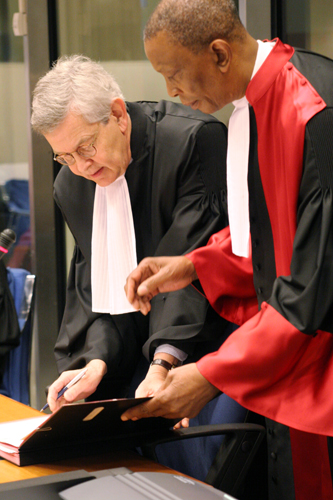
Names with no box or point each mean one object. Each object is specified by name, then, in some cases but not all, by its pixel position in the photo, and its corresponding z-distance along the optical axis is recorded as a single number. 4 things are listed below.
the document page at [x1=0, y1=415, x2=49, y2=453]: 2.10
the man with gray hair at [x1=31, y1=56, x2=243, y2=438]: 2.40
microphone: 2.55
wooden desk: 2.03
